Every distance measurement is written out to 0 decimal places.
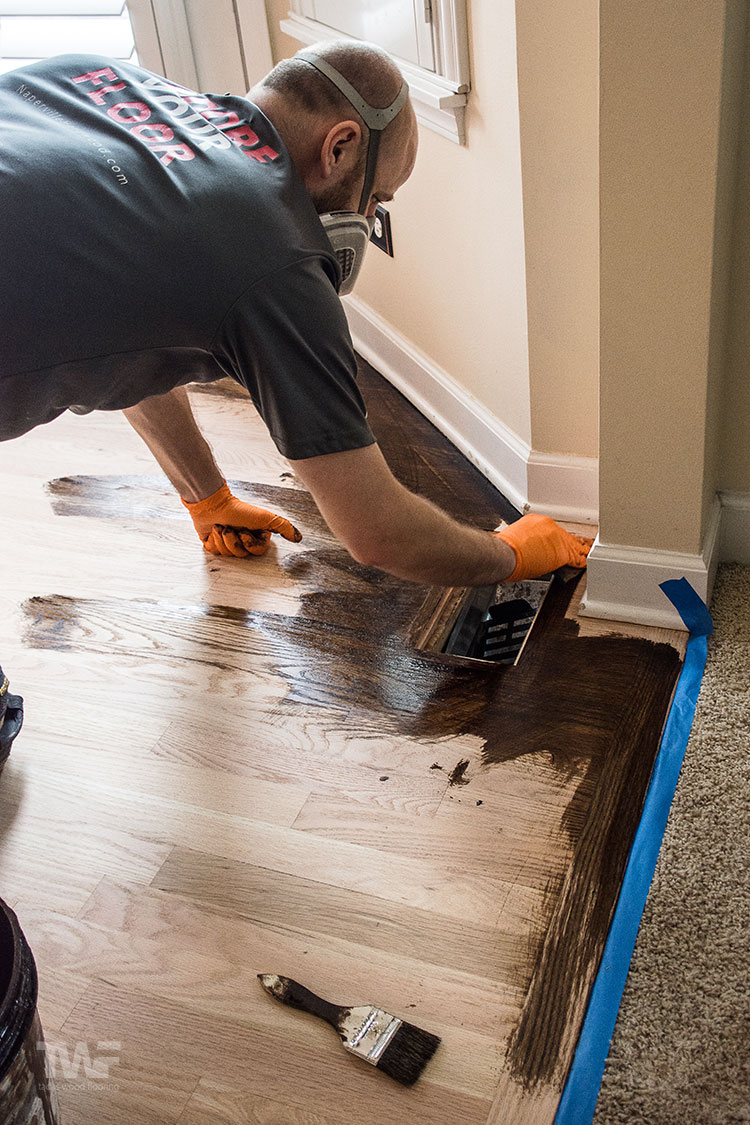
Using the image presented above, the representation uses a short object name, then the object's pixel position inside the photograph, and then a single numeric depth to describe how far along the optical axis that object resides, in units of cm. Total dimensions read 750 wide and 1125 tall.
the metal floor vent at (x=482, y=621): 186
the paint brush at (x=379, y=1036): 119
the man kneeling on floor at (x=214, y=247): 127
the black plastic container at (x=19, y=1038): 102
